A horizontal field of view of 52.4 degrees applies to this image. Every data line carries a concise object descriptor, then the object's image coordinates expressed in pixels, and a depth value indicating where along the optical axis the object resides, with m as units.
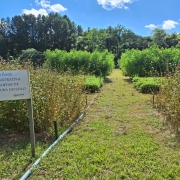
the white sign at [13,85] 2.67
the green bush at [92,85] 8.39
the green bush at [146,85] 8.09
